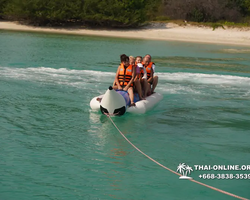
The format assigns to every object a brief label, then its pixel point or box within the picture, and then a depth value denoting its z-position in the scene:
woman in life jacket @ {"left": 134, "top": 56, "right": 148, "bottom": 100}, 15.06
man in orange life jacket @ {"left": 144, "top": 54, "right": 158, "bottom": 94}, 15.66
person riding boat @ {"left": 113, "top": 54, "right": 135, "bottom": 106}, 14.46
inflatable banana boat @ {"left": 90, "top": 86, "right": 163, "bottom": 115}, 13.33
